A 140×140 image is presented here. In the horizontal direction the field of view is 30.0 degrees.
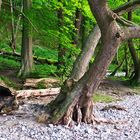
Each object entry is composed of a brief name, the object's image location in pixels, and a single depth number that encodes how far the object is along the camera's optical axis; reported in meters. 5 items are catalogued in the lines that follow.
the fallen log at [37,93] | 8.54
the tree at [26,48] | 11.82
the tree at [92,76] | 6.37
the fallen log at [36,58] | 16.24
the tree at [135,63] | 13.08
